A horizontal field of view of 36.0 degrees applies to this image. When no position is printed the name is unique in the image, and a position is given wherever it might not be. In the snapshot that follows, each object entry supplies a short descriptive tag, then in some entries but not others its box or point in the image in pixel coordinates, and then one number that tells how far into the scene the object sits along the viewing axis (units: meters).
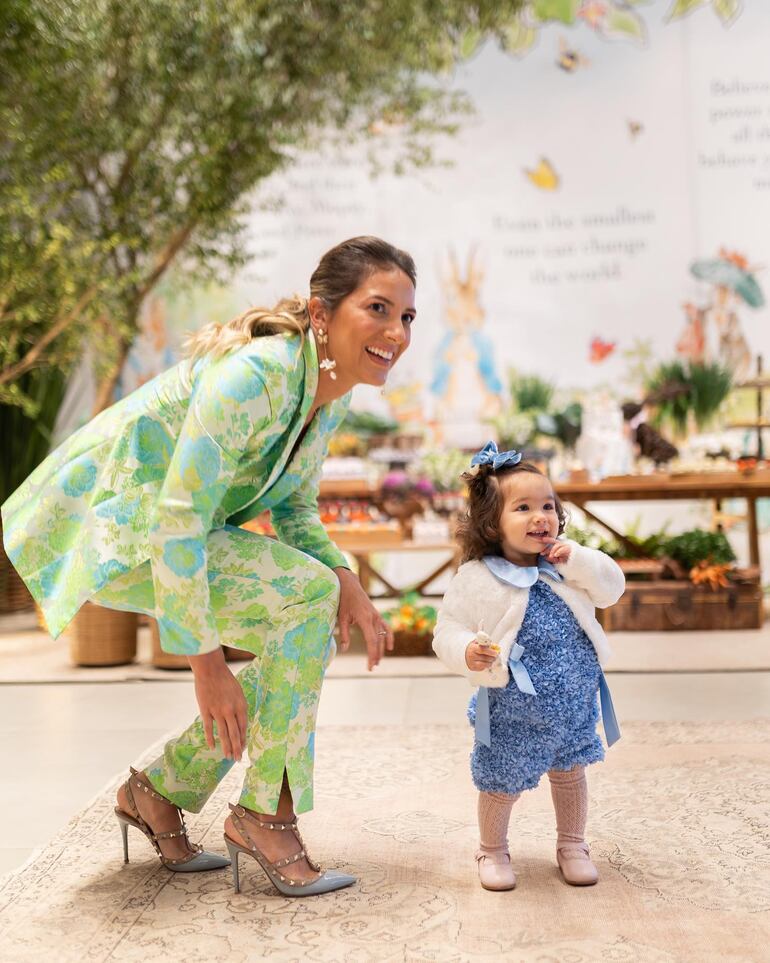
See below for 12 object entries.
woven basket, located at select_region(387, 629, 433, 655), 5.89
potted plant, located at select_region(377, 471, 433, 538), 6.68
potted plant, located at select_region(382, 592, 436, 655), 5.88
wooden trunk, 6.45
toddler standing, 2.52
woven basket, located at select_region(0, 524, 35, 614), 7.77
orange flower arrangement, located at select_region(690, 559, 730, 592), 6.45
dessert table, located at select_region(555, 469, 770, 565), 6.65
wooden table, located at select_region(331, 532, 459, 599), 6.37
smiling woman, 2.34
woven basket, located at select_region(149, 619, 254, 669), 5.60
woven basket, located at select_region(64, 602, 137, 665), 5.73
